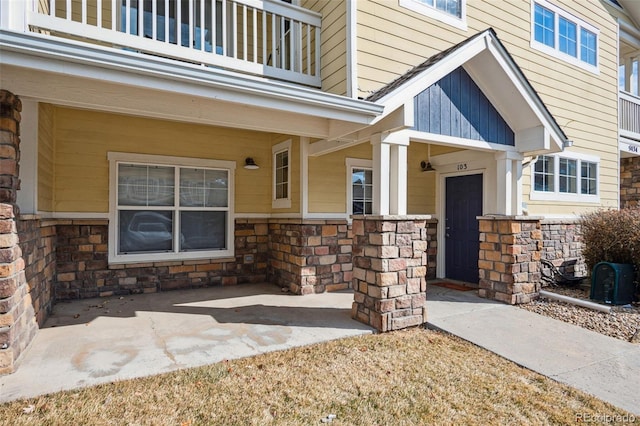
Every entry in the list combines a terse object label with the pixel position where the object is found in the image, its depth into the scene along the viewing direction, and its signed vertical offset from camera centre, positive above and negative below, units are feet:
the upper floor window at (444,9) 19.69 +11.81
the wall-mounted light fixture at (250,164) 22.74 +3.10
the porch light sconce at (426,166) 25.02 +3.36
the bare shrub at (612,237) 19.06 -1.23
